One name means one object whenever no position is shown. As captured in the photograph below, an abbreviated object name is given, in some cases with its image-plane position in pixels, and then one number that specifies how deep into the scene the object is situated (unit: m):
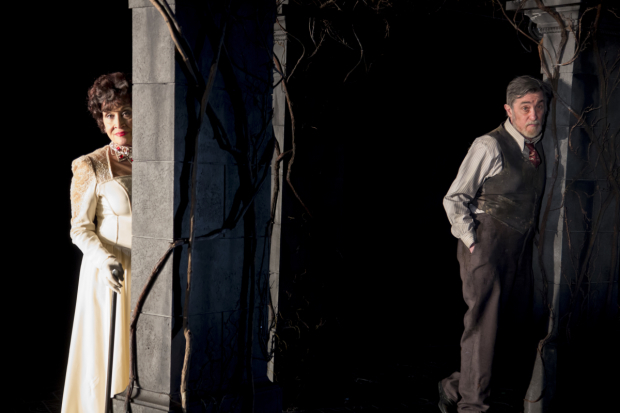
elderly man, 4.30
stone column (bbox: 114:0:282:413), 3.31
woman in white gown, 3.67
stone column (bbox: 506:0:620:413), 4.58
